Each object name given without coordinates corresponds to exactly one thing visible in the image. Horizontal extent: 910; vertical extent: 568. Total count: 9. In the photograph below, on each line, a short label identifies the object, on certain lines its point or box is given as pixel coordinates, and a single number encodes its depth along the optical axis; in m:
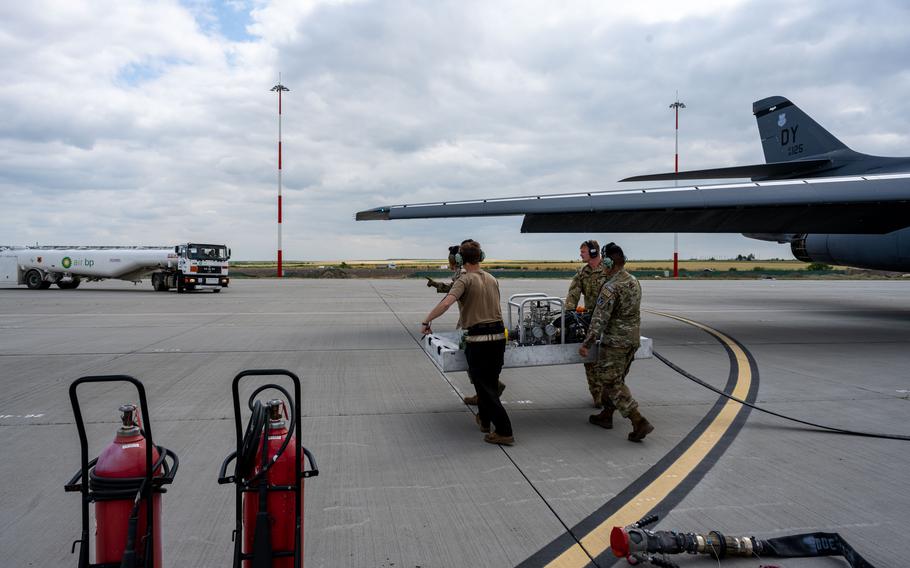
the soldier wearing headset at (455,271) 6.74
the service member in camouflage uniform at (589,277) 7.50
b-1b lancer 12.34
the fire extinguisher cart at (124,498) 2.81
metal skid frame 6.16
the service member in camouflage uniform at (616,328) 6.09
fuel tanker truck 29.56
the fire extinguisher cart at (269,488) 2.95
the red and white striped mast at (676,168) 47.47
